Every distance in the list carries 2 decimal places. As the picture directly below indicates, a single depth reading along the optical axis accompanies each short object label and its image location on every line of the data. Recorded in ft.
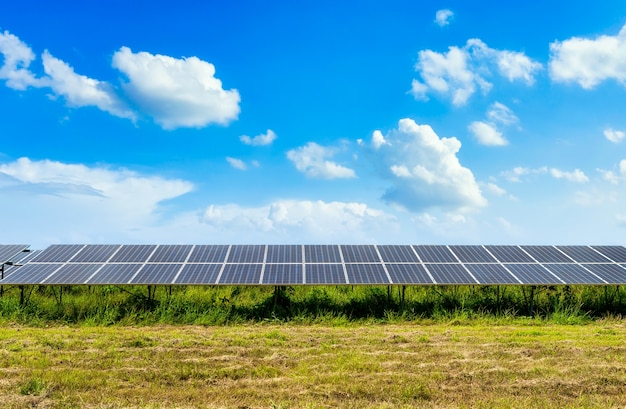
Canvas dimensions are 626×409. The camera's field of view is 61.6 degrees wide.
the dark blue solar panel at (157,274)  55.93
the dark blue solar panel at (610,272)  58.72
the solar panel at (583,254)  67.21
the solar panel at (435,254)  64.94
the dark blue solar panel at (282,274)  55.93
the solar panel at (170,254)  63.57
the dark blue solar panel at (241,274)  56.04
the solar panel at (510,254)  66.13
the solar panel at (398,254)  64.44
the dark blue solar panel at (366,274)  56.29
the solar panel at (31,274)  55.31
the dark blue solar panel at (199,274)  55.88
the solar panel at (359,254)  64.13
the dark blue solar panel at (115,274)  56.08
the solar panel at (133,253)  63.72
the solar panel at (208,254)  63.52
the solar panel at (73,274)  55.98
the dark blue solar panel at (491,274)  57.00
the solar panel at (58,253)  64.03
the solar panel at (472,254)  65.44
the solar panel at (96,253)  64.13
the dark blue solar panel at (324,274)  56.08
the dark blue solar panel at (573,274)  57.88
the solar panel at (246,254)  63.26
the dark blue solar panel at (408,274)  56.39
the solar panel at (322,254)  63.72
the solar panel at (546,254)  66.59
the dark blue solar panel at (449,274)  56.70
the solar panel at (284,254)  63.05
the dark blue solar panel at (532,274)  57.36
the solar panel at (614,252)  68.33
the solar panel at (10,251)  71.17
